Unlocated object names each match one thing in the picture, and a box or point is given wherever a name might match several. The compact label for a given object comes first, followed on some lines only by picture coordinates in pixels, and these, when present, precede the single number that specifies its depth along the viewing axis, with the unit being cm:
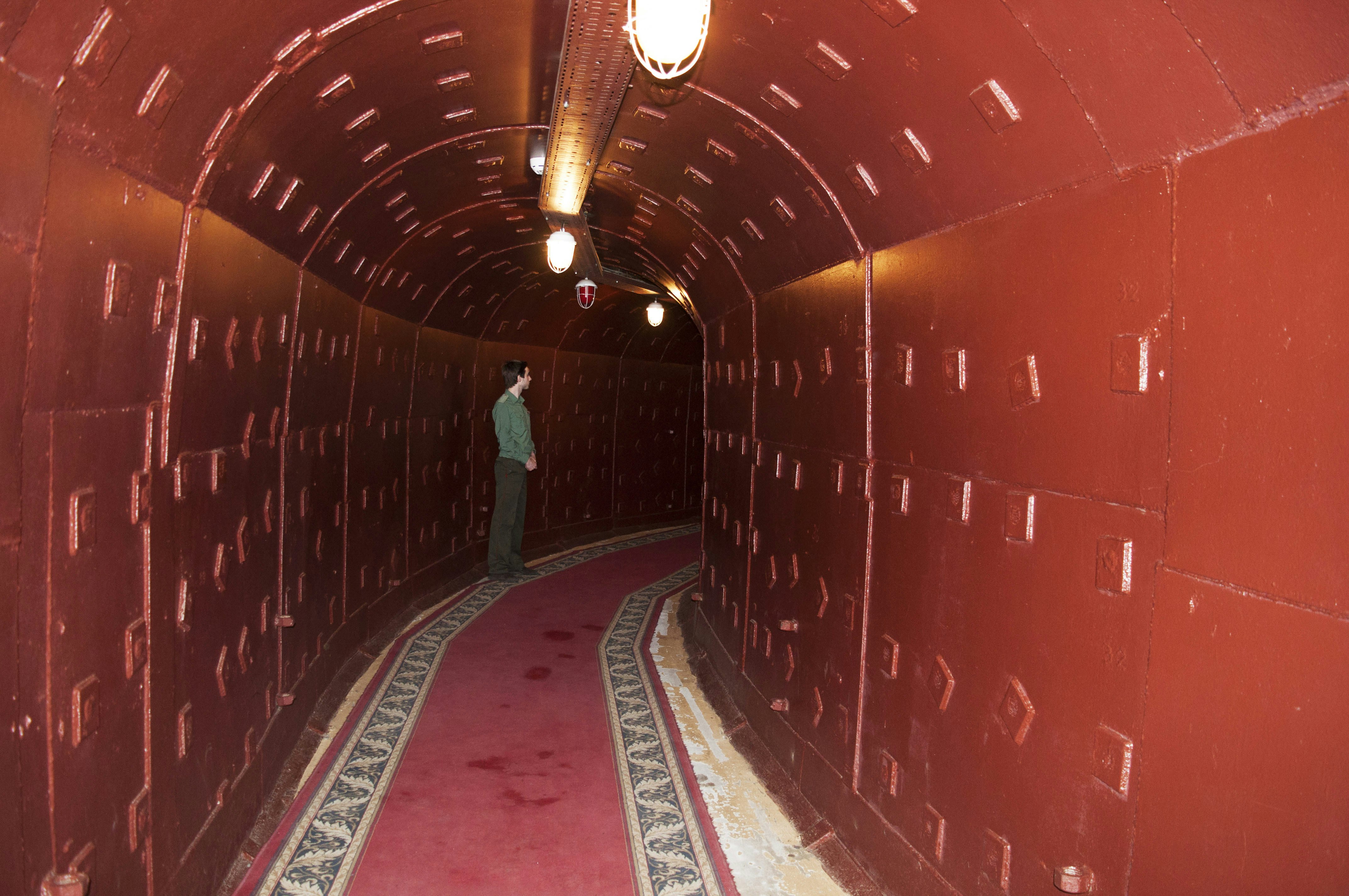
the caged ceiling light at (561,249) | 649
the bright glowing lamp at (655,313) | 1151
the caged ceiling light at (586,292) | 982
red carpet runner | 395
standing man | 1018
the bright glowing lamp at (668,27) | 263
